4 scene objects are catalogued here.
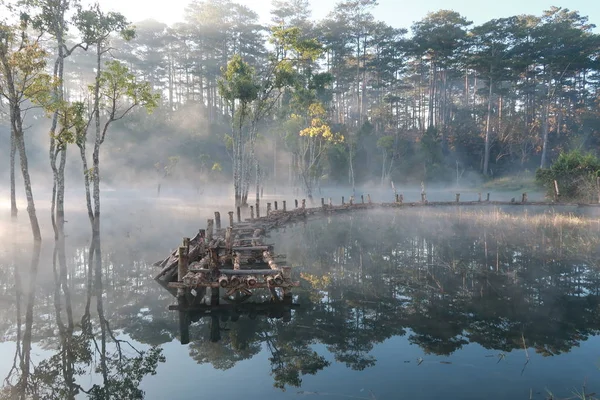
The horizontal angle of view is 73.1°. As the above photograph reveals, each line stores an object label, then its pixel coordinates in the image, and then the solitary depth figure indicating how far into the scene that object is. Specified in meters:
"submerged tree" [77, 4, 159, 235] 22.81
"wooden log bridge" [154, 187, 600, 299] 11.11
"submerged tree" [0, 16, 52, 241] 18.94
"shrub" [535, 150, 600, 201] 37.84
